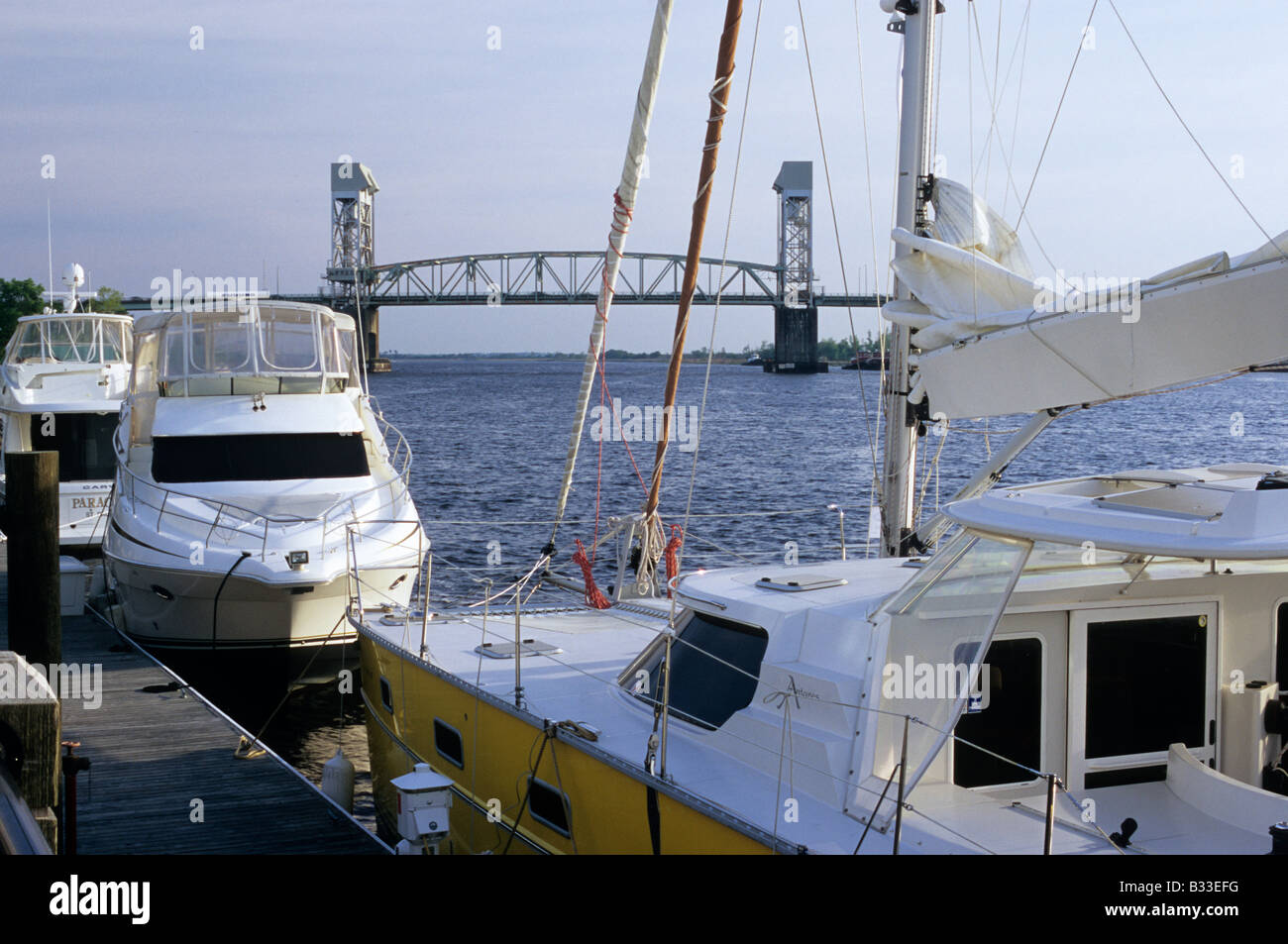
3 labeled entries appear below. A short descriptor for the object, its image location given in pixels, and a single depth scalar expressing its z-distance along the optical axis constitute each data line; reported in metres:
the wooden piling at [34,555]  7.68
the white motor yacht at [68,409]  17.81
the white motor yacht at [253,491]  12.38
